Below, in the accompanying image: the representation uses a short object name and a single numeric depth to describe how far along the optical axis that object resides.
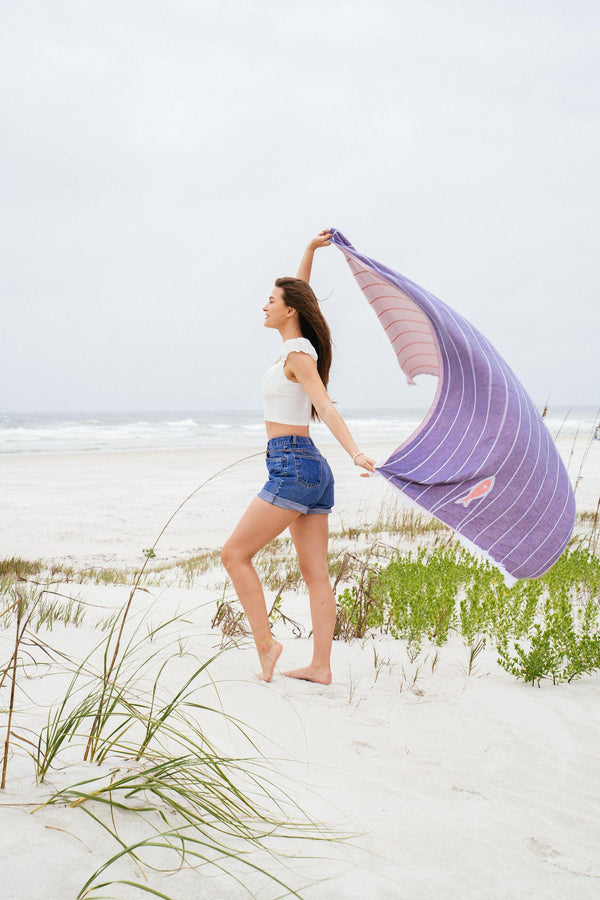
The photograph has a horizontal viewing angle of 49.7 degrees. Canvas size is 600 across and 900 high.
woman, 3.48
